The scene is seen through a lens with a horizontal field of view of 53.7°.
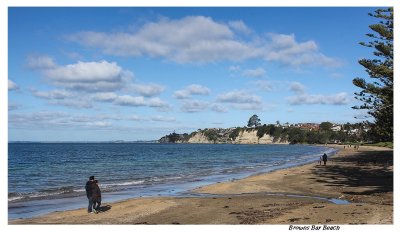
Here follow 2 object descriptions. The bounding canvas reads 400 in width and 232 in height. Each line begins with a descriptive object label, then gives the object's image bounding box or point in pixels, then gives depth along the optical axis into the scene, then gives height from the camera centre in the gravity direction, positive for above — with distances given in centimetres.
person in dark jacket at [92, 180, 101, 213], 1673 -297
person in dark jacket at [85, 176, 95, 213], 1671 -272
